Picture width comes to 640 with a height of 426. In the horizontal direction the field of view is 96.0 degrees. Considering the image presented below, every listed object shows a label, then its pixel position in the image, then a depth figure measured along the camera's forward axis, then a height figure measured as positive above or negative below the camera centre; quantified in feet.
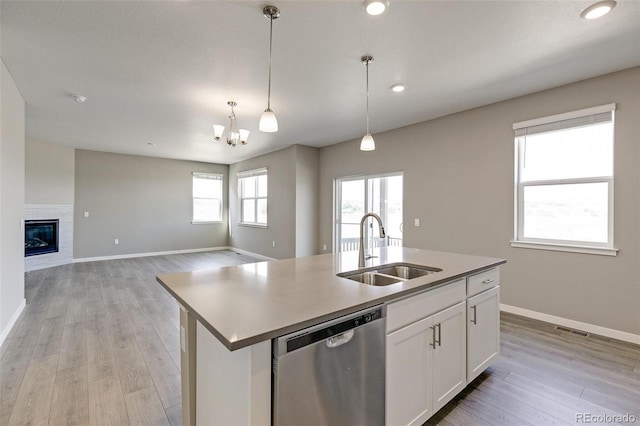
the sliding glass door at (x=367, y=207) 16.40 +0.29
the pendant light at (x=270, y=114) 6.36 +2.28
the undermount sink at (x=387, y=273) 6.35 -1.44
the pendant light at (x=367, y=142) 8.64 +2.09
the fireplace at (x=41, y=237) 18.38 -1.83
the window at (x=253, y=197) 23.80 +1.24
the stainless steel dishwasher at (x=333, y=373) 3.43 -2.15
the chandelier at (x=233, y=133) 11.42 +3.26
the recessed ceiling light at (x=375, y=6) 5.97 +4.32
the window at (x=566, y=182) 9.53 +1.11
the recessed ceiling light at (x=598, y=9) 6.15 +4.47
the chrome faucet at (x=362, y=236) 6.49 -0.57
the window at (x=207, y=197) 26.86 +1.24
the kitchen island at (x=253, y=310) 3.29 -1.33
